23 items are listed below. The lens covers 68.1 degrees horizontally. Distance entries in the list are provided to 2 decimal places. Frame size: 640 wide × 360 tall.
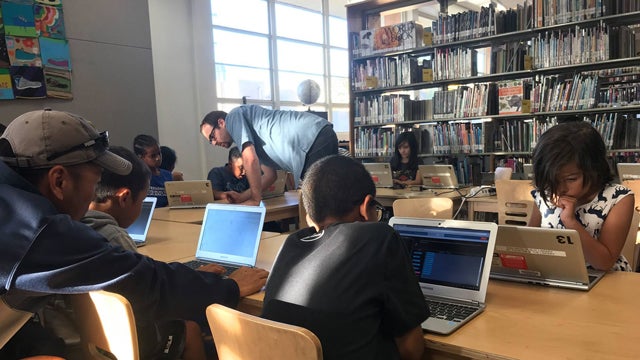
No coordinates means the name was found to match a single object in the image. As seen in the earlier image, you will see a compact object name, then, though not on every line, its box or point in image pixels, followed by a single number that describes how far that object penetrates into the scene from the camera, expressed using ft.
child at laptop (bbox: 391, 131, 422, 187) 16.65
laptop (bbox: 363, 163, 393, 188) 14.65
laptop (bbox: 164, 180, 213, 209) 11.96
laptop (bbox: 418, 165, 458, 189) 13.58
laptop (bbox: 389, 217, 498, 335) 4.33
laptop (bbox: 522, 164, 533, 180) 12.04
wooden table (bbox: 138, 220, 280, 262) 7.18
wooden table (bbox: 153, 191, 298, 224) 10.53
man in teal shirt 10.29
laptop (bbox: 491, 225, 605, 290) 4.52
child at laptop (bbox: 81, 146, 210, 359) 5.08
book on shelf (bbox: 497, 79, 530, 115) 14.98
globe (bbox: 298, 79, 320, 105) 26.23
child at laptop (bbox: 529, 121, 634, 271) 5.20
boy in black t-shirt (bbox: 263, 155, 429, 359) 3.57
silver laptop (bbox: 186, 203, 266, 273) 6.26
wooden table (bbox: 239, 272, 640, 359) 3.41
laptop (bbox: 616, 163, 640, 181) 10.39
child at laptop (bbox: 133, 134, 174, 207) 12.13
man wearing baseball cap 3.35
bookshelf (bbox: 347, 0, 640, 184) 13.73
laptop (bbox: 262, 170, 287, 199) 13.12
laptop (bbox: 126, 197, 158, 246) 8.05
